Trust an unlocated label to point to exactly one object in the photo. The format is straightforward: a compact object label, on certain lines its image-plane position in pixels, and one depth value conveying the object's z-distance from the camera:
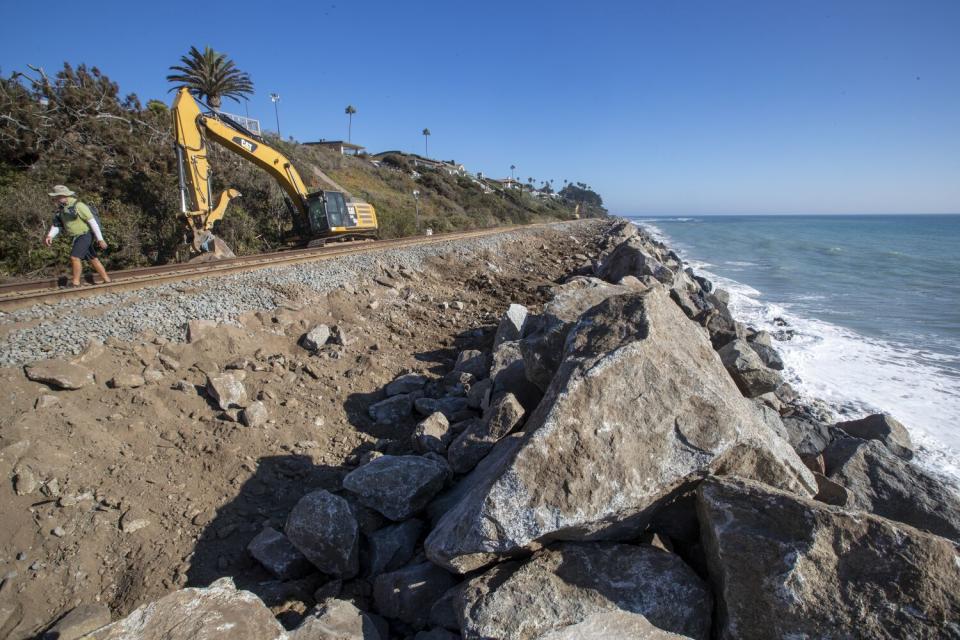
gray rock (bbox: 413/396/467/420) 5.02
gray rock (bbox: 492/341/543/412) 4.18
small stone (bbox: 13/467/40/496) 3.30
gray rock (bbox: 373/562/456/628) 2.72
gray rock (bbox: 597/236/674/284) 10.32
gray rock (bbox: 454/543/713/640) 2.19
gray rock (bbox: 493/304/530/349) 6.16
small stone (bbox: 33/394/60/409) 3.86
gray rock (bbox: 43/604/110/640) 2.56
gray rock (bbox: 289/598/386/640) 2.30
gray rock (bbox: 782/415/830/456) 4.65
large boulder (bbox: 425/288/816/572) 2.38
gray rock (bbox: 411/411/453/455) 4.27
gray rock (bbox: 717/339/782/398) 4.93
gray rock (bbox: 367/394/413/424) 5.13
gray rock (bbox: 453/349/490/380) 5.92
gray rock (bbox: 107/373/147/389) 4.38
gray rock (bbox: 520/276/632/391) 3.95
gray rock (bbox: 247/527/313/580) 3.19
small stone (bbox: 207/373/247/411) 4.57
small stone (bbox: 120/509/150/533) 3.34
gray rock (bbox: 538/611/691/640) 1.96
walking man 6.52
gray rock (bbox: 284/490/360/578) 3.11
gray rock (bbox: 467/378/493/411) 4.94
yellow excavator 9.54
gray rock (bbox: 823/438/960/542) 3.64
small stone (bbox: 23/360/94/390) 4.08
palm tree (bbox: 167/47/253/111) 23.81
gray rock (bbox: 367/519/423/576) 3.17
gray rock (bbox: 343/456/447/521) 3.45
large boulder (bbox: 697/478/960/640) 1.85
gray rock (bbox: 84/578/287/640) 2.09
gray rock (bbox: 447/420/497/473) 3.71
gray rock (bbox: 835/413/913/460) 5.83
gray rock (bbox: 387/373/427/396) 5.62
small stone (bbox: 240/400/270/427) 4.46
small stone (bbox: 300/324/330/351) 6.09
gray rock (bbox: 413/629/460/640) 2.38
